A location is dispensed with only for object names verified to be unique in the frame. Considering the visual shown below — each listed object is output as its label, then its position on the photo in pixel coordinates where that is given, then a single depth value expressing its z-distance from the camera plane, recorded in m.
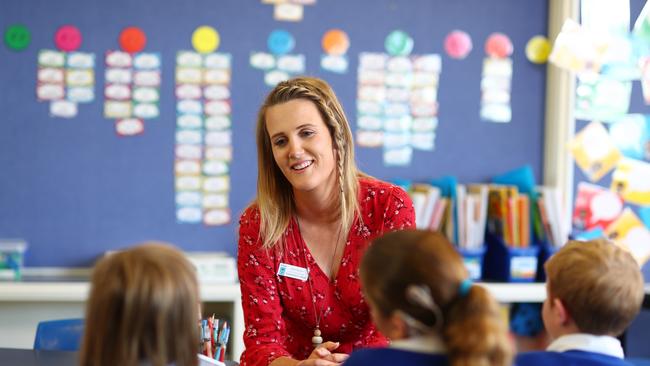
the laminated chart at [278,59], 7.07
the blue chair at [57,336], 4.85
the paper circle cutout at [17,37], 6.79
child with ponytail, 2.46
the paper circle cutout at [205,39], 7.00
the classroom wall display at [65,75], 6.86
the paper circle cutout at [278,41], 7.07
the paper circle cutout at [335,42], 7.14
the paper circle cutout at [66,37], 6.86
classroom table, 3.95
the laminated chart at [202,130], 7.00
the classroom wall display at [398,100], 7.21
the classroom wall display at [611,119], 7.17
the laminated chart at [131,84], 6.92
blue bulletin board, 6.85
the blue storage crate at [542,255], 6.86
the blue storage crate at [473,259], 6.86
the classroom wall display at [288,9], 7.07
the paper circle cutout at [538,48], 7.38
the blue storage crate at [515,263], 6.84
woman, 4.03
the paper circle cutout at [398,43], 7.22
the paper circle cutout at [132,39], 6.91
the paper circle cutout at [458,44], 7.29
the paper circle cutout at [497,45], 7.35
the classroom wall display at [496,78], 7.35
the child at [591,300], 3.14
